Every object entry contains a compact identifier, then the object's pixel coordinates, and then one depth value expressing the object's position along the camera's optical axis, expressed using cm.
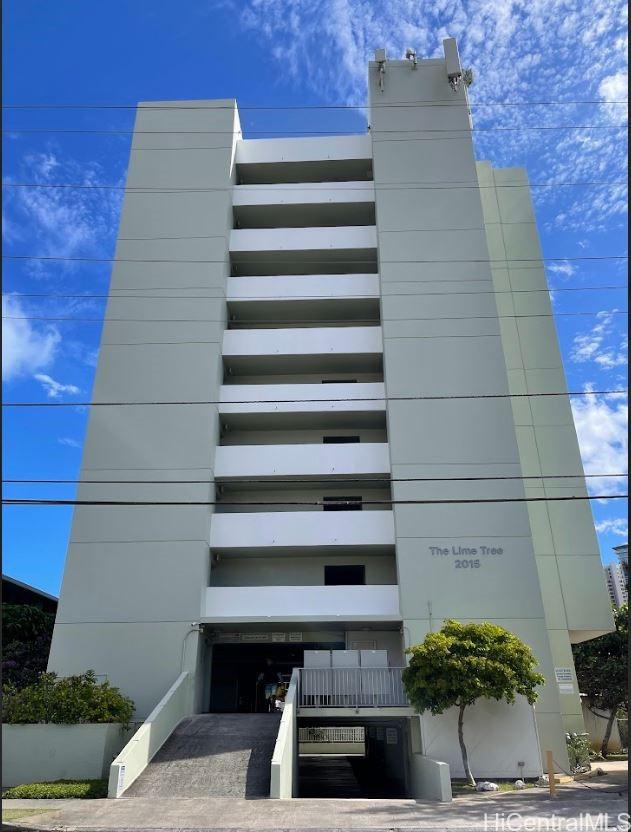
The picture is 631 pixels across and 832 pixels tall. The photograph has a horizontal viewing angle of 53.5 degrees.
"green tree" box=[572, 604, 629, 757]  2712
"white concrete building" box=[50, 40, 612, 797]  2172
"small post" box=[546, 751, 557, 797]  1482
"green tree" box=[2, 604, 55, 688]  2522
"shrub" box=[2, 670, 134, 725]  1758
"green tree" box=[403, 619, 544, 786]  1742
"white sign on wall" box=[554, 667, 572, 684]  2292
